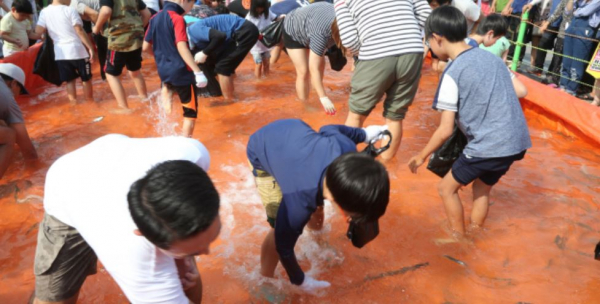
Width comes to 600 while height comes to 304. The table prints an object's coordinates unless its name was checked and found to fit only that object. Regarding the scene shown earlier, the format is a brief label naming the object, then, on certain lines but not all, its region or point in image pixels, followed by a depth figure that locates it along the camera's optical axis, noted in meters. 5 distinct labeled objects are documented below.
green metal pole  5.94
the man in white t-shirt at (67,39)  4.91
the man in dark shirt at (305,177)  1.66
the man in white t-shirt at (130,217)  1.29
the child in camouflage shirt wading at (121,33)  4.80
